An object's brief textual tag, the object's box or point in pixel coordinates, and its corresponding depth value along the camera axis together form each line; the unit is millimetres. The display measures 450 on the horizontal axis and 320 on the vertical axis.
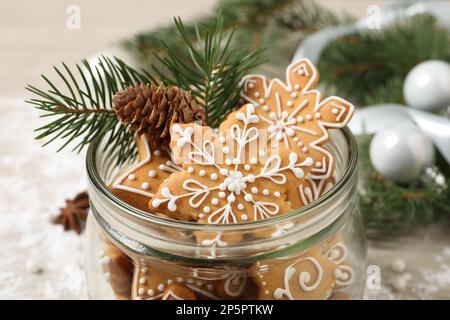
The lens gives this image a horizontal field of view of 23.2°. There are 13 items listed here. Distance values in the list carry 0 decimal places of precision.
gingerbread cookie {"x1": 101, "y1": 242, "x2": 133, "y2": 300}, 438
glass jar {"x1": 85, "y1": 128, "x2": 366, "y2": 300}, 408
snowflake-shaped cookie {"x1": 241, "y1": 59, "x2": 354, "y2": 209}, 427
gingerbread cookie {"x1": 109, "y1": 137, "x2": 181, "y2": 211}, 421
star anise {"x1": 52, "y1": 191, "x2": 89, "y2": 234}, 544
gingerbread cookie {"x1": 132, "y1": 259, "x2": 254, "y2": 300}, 420
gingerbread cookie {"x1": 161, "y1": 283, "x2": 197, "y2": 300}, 428
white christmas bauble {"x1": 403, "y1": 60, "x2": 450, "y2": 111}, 569
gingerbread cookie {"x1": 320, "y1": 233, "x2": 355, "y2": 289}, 440
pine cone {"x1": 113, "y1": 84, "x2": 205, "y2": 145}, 415
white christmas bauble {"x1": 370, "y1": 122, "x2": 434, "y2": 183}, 535
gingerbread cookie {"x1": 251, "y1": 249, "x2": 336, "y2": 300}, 423
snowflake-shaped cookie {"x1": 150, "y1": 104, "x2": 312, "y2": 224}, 413
